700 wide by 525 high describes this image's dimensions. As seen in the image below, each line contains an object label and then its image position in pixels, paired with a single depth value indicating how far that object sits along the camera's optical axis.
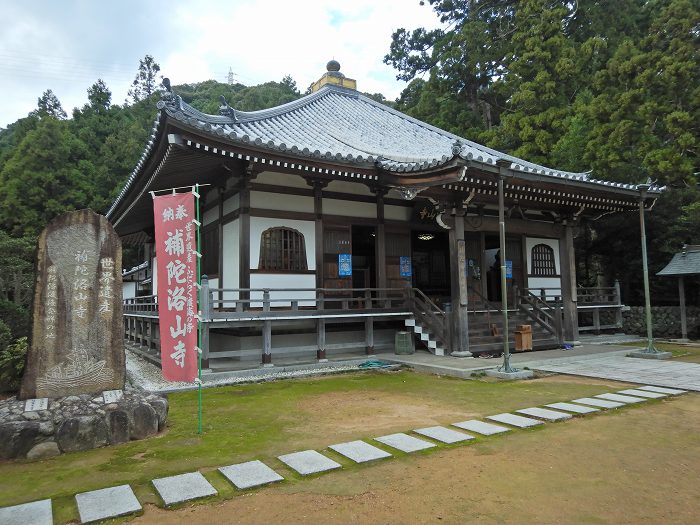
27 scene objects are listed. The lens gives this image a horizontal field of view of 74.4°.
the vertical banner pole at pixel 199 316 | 5.62
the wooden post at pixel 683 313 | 14.82
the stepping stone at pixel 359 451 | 4.42
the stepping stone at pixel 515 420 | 5.55
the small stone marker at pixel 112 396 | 5.43
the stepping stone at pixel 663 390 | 7.21
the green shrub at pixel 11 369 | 7.98
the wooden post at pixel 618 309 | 16.16
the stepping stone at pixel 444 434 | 5.00
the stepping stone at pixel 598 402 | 6.40
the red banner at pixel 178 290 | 5.78
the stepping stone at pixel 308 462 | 4.13
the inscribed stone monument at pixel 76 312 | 5.42
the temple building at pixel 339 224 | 10.02
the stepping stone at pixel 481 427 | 5.28
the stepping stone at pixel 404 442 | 4.71
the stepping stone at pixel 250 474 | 3.85
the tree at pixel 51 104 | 52.06
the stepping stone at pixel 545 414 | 5.81
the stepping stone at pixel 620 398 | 6.63
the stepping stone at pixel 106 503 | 3.35
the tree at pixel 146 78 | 66.06
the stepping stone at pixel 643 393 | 6.94
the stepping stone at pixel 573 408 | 6.09
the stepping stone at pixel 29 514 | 3.26
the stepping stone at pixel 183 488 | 3.60
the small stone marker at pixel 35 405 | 5.01
